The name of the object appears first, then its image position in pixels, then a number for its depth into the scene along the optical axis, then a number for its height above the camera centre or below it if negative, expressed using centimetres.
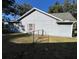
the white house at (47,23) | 359 +39
